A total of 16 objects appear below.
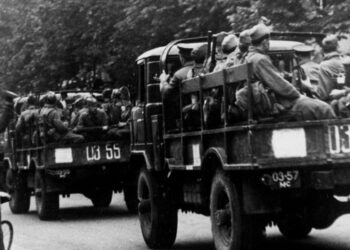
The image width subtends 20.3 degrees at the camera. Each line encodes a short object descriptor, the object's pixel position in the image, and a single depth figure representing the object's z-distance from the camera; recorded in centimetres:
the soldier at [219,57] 1031
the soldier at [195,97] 1047
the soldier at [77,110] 1712
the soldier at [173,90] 1104
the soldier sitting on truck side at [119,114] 1638
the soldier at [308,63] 996
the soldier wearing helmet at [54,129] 1675
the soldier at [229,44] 1027
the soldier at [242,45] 962
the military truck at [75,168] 1634
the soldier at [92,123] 1681
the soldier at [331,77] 994
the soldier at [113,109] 1694
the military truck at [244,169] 857
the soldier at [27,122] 1797
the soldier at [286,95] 883
